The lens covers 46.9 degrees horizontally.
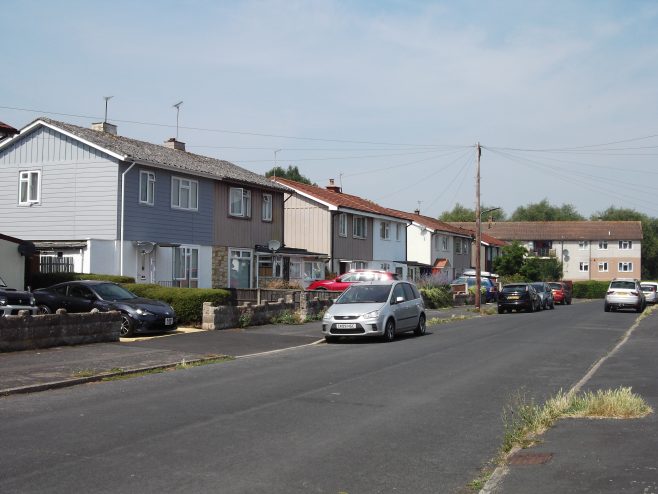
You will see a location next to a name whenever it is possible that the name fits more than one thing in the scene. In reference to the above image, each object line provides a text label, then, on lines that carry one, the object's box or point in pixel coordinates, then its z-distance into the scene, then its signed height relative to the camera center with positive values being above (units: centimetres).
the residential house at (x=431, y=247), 5819 +210
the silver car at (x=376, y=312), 1939 -102
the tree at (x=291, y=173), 9025 +1190
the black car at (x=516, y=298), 3772 -120
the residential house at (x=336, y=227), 4250 +268
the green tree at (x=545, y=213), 12912 +1048
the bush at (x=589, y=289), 7581 -147
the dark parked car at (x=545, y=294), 4169 -111
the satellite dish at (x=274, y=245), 3431 +125
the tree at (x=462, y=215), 12331 +987
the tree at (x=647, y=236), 10862 +567
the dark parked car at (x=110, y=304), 1945 -84
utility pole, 3803 +201
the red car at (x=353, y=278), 3325 -21
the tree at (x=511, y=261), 7000 +121
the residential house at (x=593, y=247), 9219 +334
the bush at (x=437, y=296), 3744 -116
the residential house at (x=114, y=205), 2700 +254
